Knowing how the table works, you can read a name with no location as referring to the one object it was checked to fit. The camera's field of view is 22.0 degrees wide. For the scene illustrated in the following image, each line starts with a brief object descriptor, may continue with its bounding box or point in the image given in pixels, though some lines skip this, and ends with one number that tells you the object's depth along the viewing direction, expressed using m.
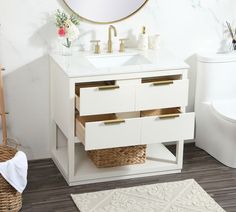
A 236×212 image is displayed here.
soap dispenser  4.14
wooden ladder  3.92
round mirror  4.00
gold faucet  4.07
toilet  4.18
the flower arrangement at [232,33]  4.44
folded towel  3.39
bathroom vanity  3.66
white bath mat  3.58
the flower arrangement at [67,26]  3.89
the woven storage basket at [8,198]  3.42
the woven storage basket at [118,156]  3.94
